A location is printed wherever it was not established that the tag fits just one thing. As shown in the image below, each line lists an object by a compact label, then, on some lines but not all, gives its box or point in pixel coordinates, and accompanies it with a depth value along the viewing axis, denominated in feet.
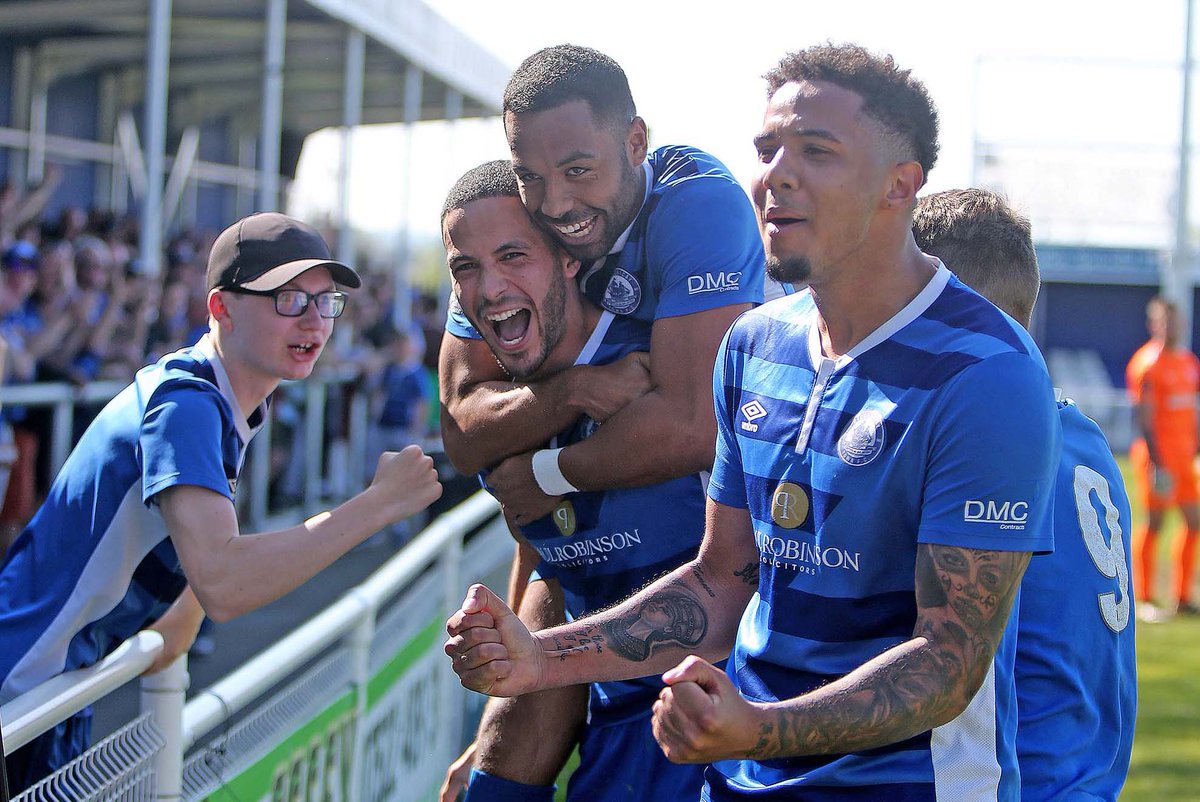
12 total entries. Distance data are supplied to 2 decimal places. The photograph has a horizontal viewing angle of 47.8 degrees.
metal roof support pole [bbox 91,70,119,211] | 53.36
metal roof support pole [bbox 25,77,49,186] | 48.34
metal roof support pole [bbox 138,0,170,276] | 31.96
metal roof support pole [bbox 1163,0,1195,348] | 72.08
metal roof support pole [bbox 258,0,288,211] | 36.86
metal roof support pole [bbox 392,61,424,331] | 51.01
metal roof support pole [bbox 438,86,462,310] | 60.49
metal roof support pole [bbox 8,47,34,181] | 47.34
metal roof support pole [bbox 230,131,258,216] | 68.49
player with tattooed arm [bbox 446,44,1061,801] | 6.78
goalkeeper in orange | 33.40
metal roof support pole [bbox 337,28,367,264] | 42.91
